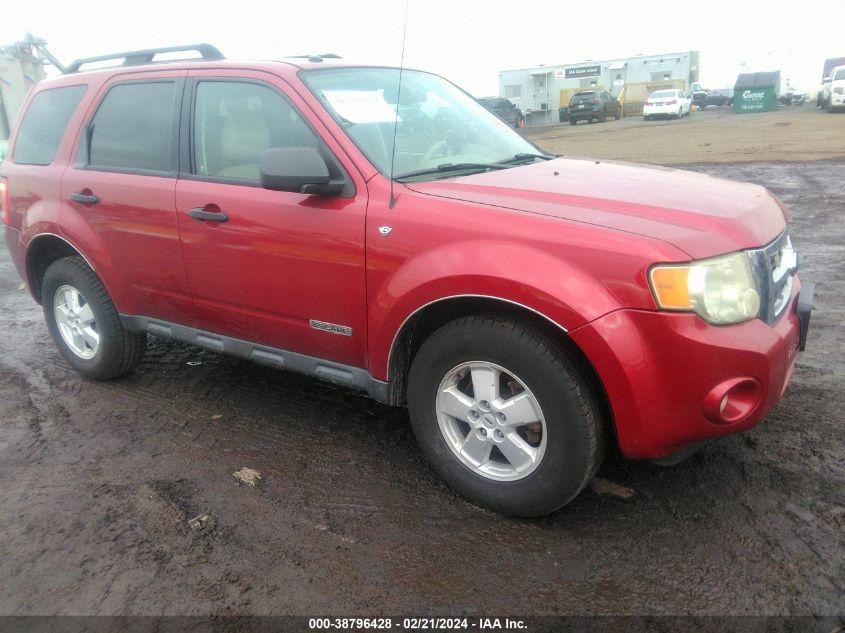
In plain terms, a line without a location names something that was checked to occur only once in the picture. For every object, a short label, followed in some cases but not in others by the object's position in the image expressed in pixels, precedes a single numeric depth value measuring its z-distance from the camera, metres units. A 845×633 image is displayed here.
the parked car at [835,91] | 29.17
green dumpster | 38.03
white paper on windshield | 3.29
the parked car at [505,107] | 28.25
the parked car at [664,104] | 34.84
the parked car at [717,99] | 49.12
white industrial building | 41.00
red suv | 2.46
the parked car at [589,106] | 35.09
